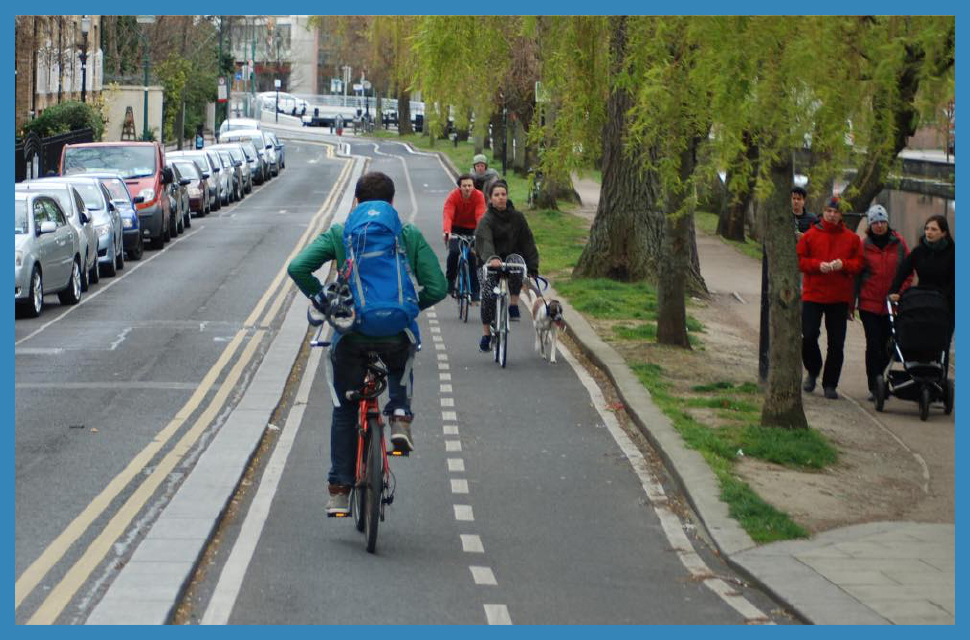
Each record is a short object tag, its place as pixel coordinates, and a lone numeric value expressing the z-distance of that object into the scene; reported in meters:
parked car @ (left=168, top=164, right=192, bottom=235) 35.12
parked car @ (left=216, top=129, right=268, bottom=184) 60.80
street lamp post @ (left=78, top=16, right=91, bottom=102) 49.11
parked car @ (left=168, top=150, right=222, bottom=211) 44.91
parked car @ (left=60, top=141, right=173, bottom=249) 31.88
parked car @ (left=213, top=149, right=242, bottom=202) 49.69
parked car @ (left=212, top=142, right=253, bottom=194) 52.81
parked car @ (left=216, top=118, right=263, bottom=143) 80.91
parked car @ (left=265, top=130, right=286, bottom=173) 67.81
